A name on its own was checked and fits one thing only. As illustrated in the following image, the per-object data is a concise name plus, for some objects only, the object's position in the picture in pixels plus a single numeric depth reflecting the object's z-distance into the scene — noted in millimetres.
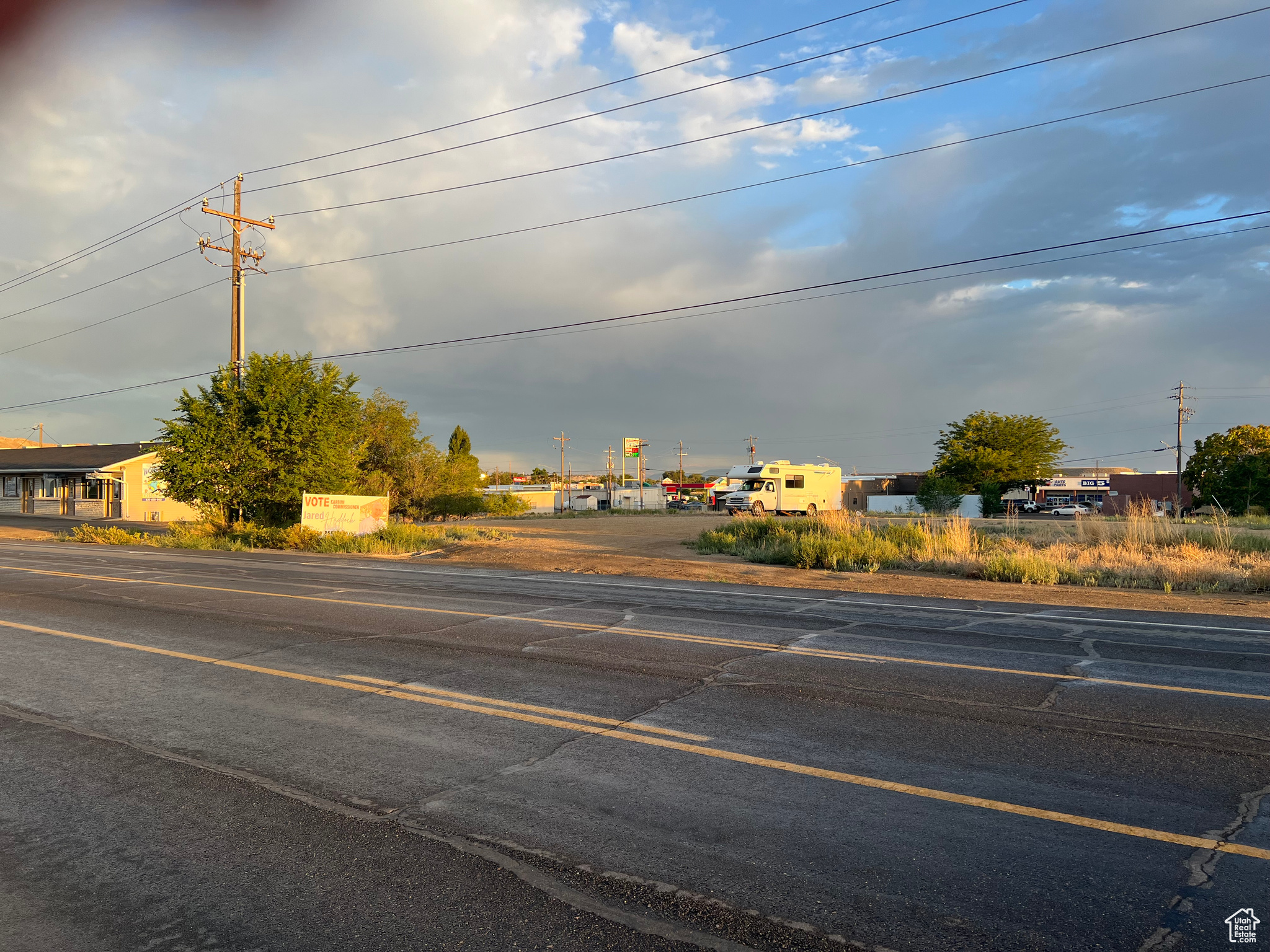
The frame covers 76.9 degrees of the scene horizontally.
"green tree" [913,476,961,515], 51594
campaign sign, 26781
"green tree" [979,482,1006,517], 60906
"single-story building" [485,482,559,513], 88825
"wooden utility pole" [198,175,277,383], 30125
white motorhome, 47125
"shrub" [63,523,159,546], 29656
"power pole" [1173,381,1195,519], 72938
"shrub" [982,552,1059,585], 15984
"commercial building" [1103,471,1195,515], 75119
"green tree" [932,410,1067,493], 66312
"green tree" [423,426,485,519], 46656
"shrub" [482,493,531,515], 58938
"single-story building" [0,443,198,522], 46844
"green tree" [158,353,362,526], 28031
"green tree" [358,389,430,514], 43250
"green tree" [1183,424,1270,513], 50875
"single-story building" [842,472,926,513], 82619
